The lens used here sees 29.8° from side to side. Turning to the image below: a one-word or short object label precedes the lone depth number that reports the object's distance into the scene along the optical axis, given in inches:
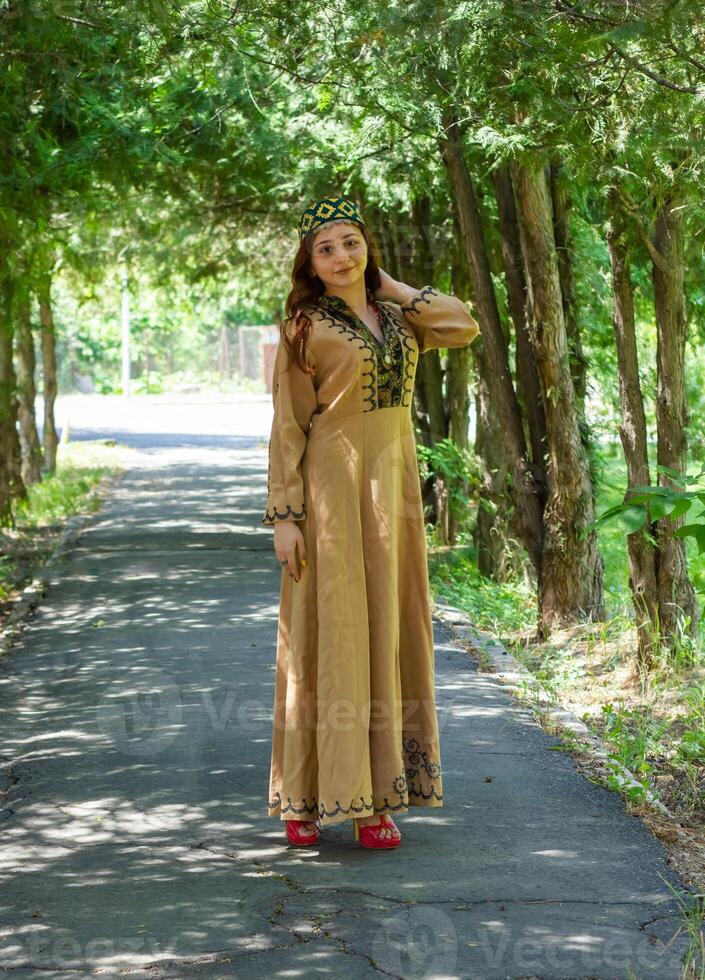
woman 199.5
